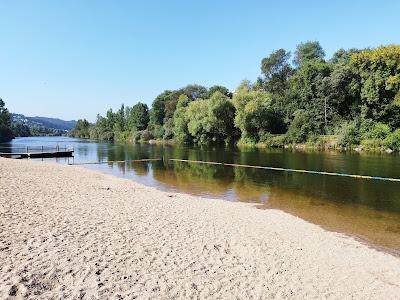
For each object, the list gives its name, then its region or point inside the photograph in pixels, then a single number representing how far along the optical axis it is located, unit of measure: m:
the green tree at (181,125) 108.25
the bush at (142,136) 135.00
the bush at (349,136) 67.12
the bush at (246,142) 86.12
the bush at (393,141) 60.31
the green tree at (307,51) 105.00
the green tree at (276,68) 98.19
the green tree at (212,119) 94.25
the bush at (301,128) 77.31
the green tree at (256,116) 85.94
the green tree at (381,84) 64.56
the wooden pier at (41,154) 56.06
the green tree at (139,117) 152.62
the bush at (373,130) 64.31
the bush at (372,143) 62.84
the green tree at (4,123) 134.12
